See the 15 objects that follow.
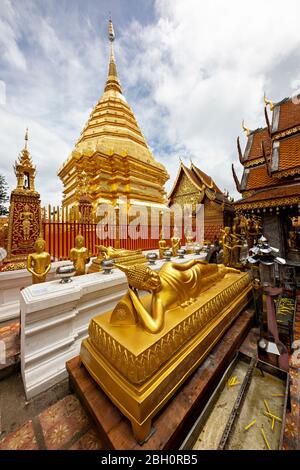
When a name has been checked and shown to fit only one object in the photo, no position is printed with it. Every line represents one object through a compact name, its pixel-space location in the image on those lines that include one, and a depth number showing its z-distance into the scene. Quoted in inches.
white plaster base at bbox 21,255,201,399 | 62.2
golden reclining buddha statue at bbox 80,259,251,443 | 40.4
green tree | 574.0
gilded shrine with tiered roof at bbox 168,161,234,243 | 351.8
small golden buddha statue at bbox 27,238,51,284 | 96.5
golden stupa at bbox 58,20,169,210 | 356.8
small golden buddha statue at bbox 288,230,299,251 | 210.1
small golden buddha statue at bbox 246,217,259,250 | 238.7
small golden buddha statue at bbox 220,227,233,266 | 183.5
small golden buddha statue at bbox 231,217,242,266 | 186.8
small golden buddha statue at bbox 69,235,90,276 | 112.9
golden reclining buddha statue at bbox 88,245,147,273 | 126.2
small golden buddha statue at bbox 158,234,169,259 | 185.6
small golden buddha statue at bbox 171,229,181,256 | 193.3
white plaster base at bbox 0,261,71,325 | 111.3
